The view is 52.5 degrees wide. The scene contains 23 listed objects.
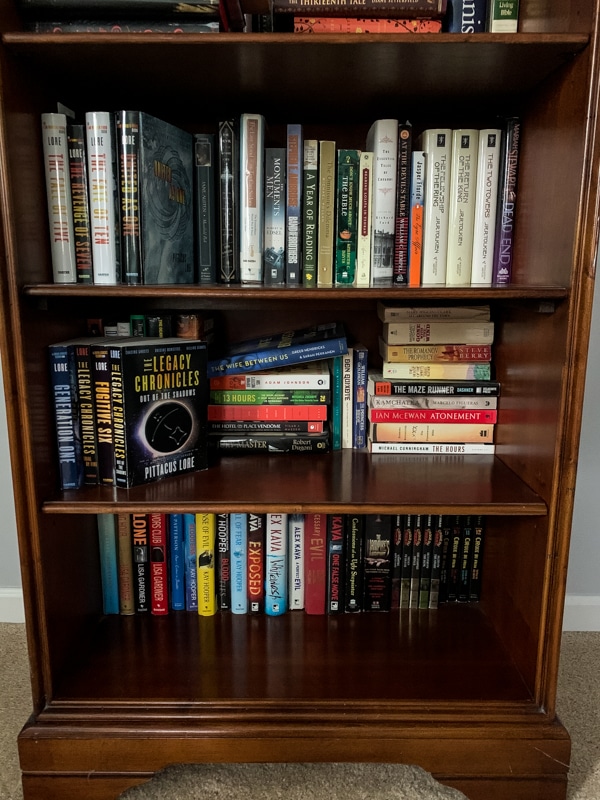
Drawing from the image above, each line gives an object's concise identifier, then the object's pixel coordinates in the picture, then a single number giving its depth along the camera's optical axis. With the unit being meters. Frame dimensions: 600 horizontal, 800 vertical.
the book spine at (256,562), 1.25
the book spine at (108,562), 1.26
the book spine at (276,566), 1.25
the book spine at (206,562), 1.25
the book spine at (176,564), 1.26
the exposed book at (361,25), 0.91
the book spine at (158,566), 1.25
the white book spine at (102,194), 0.96
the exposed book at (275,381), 1.18
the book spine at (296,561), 1.25
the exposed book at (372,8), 0.90
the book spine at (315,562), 1.25
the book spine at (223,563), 1.25
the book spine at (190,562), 1.25
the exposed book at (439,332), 1.16
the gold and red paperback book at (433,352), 1.17
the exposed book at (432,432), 1.19
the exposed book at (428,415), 1.18
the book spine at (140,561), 1.25
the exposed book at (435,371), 1.18
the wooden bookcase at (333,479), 0.88
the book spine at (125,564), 1.26
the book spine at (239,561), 1.25
